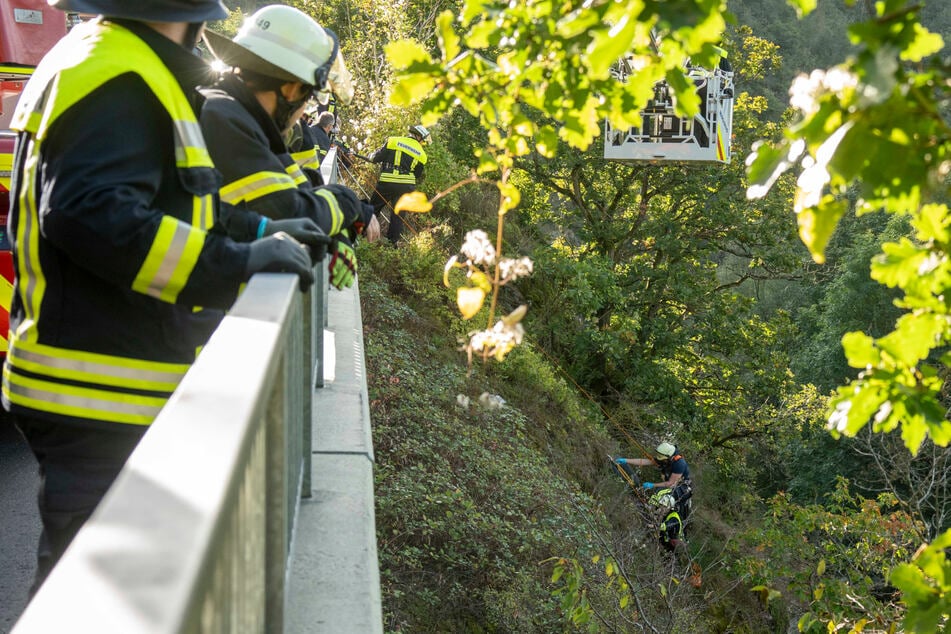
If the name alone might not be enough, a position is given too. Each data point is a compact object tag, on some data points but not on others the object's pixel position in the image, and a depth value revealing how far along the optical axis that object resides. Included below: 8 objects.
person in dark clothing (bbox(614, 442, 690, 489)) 14.89
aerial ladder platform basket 15.61
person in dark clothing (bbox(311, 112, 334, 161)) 9.23
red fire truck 7.49
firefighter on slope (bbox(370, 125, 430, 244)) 12.08
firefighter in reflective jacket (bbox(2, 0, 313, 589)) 2.19
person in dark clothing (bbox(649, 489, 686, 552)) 12.37
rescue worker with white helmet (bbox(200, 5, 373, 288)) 3.18
